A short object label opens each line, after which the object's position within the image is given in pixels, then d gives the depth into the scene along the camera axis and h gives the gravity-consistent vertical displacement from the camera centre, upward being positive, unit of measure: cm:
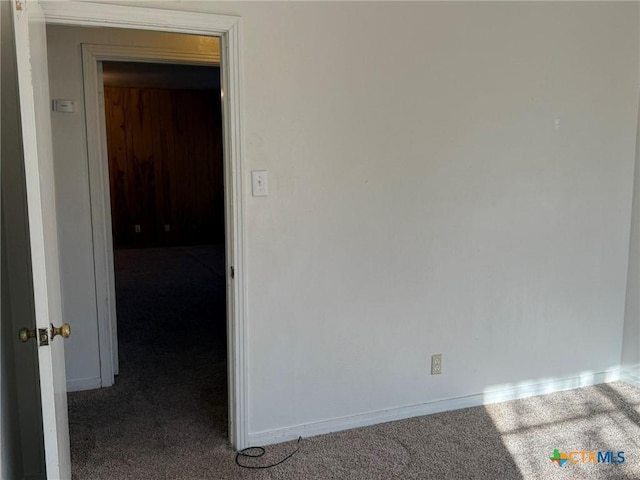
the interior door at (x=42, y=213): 157 -10
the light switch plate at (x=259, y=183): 239 -1
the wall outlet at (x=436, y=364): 286 -98
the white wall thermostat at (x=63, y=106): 298 +42
